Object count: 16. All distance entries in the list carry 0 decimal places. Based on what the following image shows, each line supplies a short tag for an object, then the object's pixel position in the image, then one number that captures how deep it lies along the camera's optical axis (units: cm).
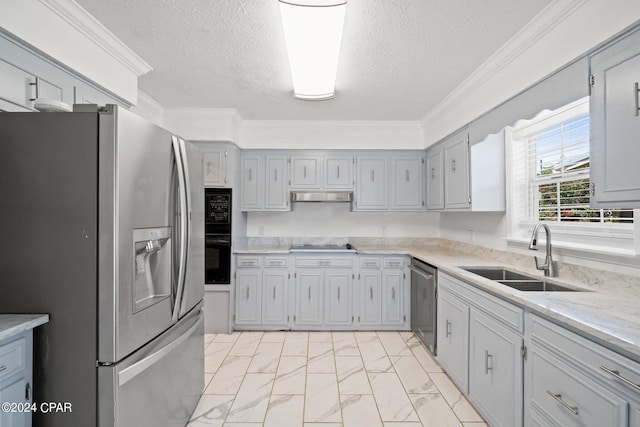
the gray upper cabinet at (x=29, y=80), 150
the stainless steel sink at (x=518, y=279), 203
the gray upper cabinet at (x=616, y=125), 125
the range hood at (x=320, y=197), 382
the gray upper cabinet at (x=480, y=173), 284
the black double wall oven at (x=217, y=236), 353
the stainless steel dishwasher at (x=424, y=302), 285
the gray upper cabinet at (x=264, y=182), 388
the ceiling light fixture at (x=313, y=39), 158
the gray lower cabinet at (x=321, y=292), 359
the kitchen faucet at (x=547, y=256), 200
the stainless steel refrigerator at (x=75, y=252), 128
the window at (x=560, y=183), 195
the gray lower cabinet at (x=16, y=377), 112
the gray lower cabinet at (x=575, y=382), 106
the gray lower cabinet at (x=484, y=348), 165
